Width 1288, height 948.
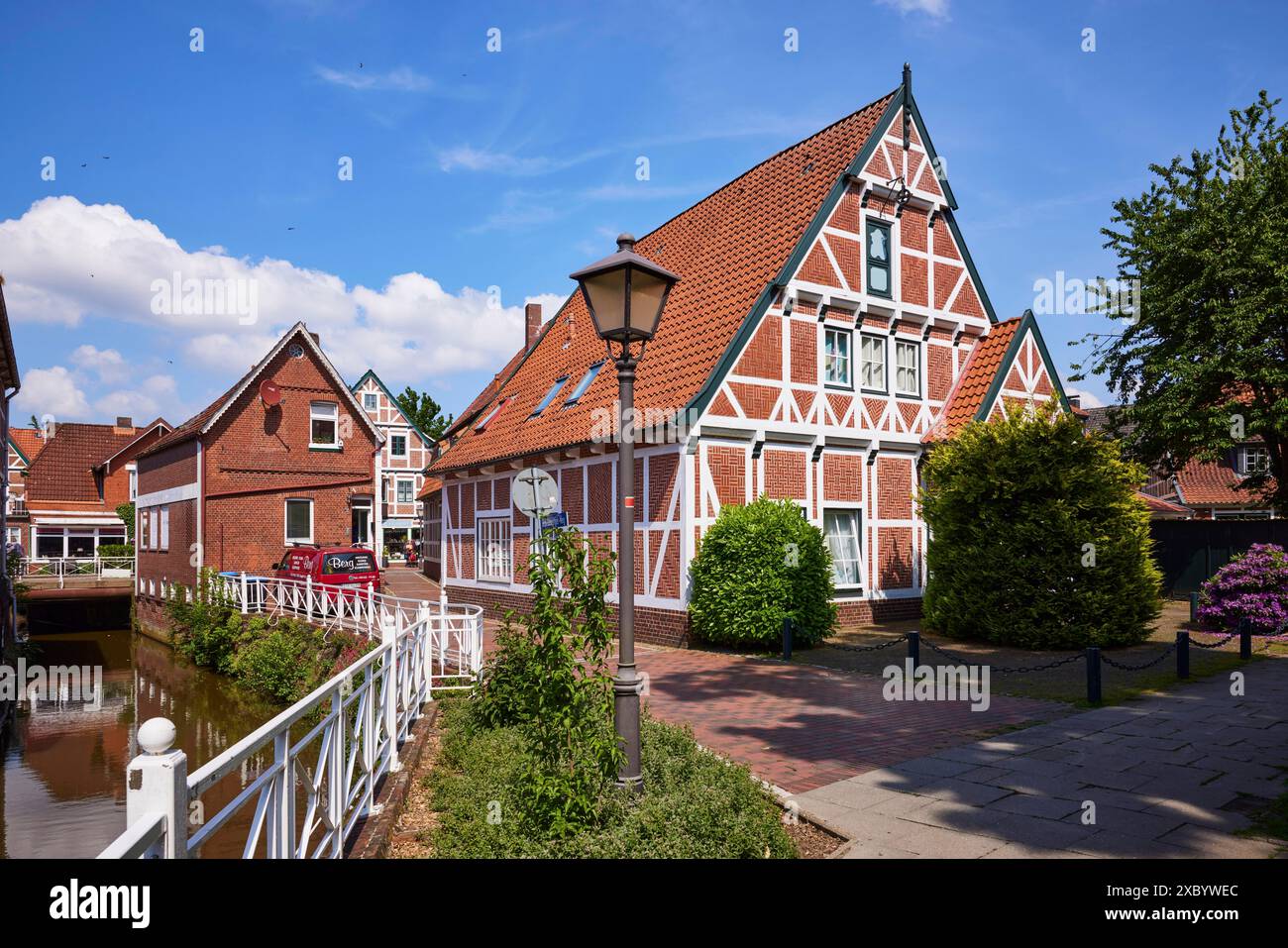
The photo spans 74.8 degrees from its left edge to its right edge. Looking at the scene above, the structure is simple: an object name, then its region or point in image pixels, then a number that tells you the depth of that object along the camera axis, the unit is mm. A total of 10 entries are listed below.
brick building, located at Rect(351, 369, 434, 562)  50719
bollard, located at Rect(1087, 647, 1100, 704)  10453
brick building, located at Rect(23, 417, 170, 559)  46938
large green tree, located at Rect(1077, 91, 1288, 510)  20594
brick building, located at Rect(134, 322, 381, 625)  25359
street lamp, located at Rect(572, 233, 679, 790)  5988
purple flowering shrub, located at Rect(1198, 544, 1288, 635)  15922
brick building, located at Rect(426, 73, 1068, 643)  16656
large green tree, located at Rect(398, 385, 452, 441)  65688
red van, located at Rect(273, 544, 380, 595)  21406
